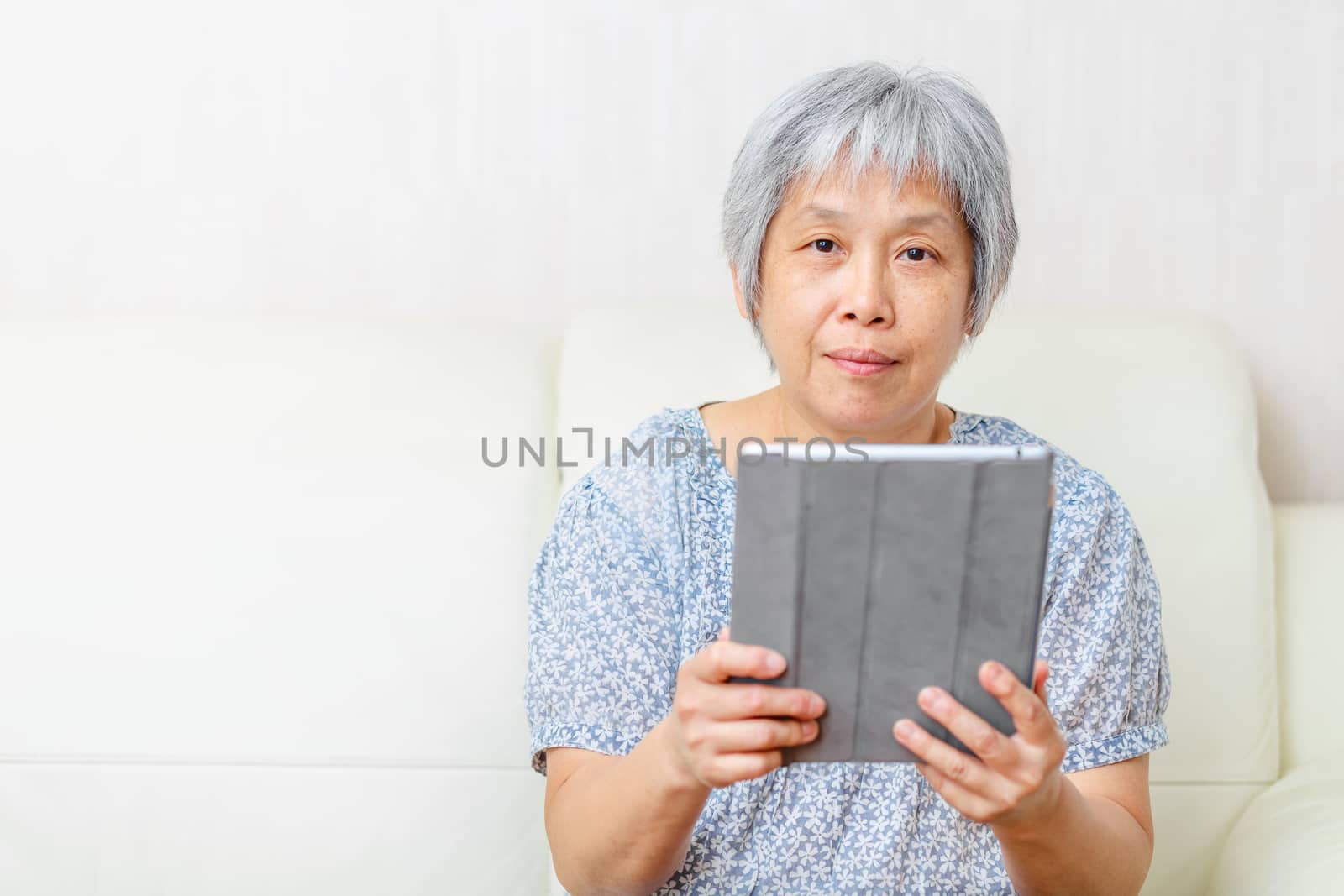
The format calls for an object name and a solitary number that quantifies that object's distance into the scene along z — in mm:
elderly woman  1134
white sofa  1409
